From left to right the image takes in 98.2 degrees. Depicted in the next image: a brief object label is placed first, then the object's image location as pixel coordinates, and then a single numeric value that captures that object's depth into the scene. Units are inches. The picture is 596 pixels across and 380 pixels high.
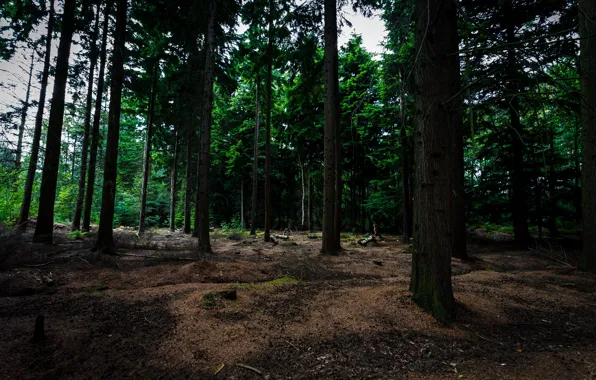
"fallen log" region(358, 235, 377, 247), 513.1
